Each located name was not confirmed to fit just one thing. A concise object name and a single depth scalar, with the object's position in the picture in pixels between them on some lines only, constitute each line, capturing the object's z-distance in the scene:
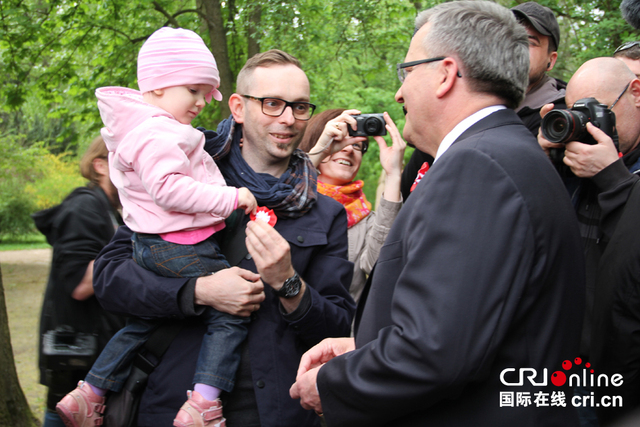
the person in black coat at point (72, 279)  2.75
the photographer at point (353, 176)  3.21
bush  19.03
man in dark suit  1.28
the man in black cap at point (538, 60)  2.90
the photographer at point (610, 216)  2.12
